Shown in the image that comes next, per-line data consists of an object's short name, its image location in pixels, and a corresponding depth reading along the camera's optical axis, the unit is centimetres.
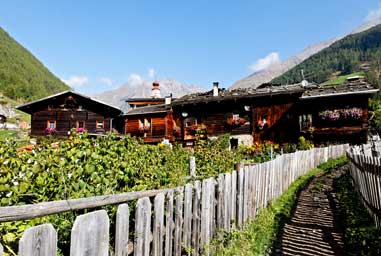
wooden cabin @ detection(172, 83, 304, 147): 2895
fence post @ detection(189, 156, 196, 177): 906
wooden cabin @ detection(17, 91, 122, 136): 3772
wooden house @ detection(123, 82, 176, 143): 3419
